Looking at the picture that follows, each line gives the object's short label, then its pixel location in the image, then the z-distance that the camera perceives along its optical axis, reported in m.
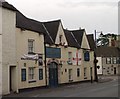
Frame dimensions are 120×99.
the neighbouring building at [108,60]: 83.94
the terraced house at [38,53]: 26.64
